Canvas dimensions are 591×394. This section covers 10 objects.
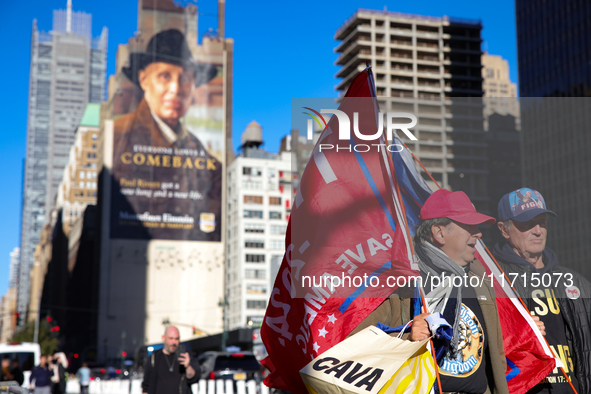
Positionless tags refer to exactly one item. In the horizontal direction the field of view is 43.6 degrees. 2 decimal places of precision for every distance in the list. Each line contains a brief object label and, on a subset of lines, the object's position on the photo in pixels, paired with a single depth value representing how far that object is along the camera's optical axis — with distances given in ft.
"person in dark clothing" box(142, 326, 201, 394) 27.12
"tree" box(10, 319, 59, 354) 333.83
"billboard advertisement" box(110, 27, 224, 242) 329.93
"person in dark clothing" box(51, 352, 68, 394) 58.80
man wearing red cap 15.02
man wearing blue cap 17.97
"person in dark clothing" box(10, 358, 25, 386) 73.20
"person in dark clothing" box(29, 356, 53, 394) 53.47
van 82.89
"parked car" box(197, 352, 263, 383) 58.39
